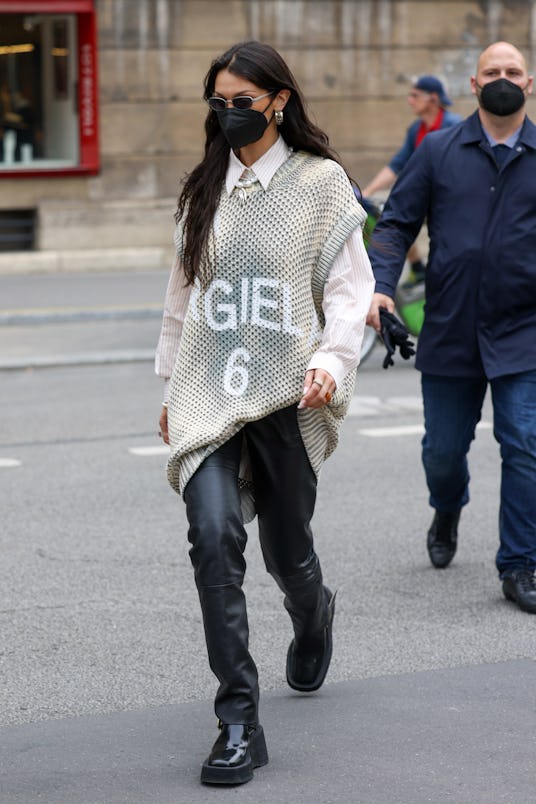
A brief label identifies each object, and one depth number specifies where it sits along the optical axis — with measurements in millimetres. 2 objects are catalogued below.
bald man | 11008
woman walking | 7949
